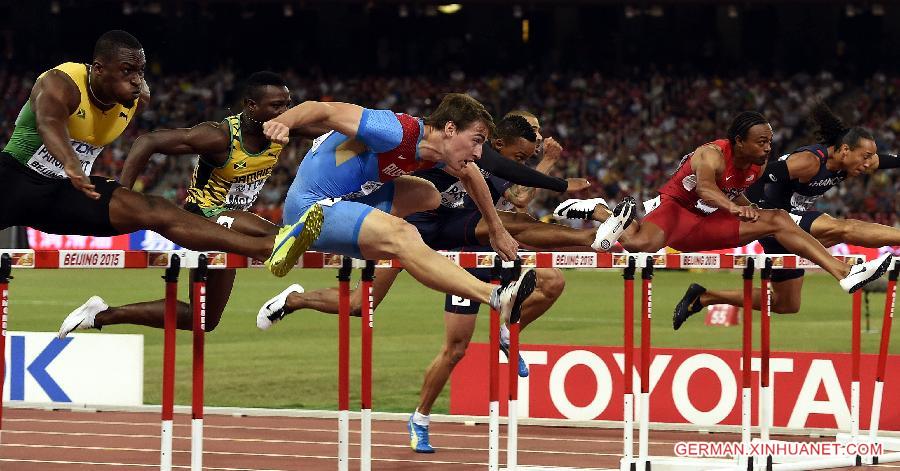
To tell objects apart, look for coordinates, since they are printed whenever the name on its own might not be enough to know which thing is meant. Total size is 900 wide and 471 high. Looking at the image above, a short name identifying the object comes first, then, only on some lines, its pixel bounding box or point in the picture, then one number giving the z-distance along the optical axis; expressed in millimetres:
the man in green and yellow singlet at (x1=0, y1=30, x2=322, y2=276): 13344
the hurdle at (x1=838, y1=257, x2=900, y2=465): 17719
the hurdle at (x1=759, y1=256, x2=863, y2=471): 17172
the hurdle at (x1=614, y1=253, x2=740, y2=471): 15578
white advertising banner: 23078
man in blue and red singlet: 12844
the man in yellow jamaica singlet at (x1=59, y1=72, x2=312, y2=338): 17078
